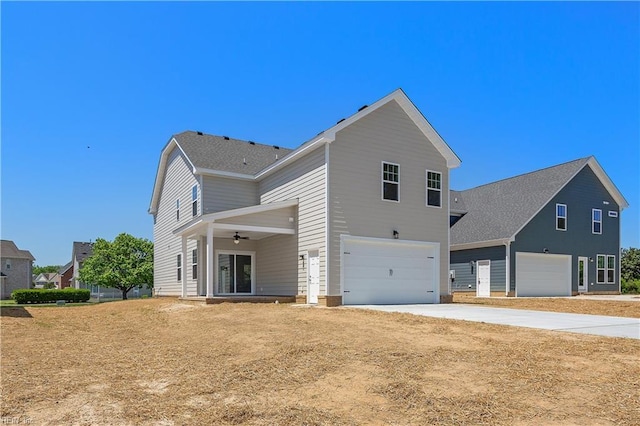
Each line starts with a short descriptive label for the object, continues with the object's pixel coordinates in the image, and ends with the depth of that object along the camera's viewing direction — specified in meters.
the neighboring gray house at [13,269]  54.25
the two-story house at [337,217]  16.47
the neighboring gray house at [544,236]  25.72
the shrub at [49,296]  33.84
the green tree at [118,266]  40.78
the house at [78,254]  64.06
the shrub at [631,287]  32.68
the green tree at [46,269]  126.89
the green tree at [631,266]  41.02
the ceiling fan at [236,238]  18.43
